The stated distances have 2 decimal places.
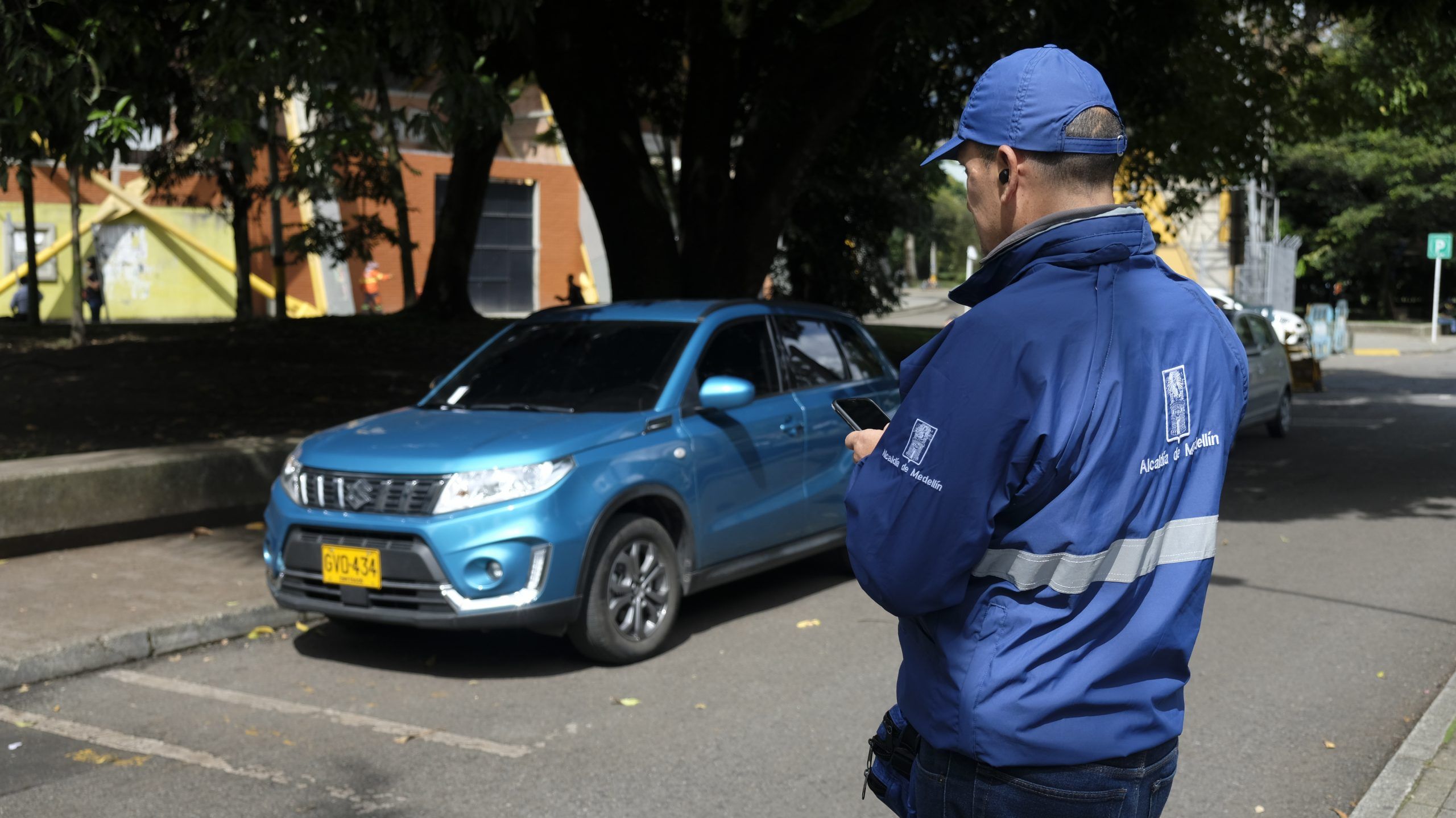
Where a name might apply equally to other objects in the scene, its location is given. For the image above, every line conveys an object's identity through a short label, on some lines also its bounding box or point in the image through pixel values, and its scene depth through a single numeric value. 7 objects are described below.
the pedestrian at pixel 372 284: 36.84
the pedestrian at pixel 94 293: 33.88
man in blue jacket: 1.93
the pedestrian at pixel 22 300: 31.22
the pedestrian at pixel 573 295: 22.47
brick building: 37.22
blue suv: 6.16
